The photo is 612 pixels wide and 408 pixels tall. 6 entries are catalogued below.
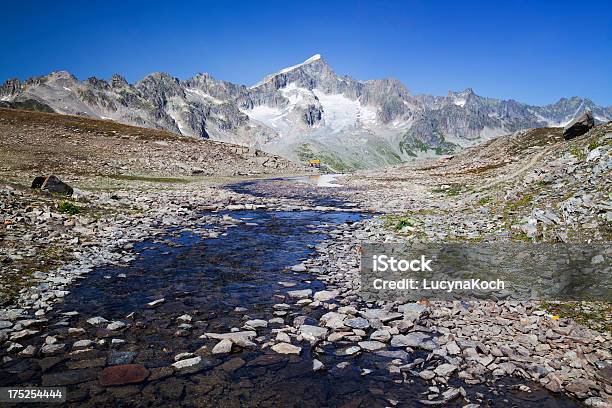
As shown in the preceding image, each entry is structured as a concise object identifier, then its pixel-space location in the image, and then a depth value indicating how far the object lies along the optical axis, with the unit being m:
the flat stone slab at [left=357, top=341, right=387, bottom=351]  8.64
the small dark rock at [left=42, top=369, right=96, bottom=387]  6.95
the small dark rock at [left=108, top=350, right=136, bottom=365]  7.69
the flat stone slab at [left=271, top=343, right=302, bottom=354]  8.43
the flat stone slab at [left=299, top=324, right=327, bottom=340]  9.12
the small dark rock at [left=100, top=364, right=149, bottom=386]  7.07
